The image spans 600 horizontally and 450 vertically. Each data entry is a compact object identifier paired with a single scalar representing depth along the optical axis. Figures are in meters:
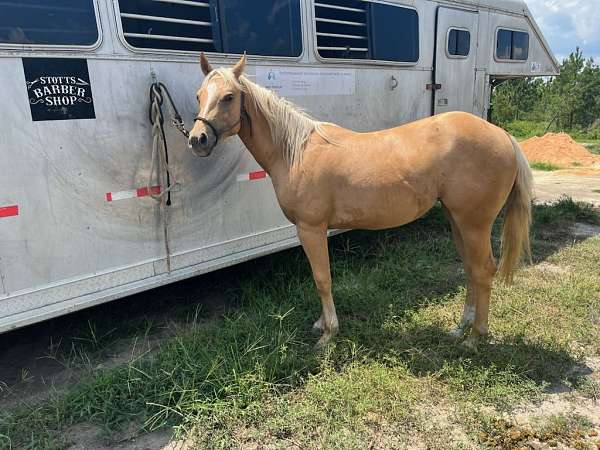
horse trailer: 2.61
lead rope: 3.05
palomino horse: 2.88
